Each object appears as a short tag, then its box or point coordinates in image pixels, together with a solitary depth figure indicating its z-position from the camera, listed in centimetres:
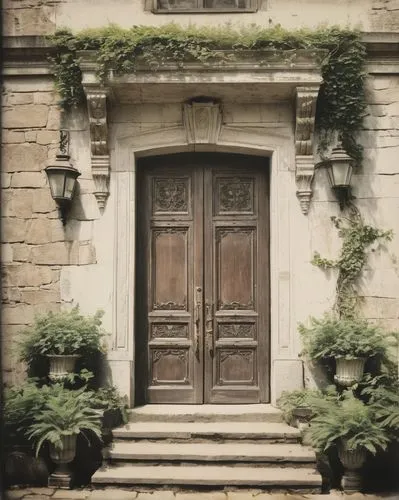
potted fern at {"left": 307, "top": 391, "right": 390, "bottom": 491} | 427
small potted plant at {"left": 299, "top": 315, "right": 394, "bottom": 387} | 489
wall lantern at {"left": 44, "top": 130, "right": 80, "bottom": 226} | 540
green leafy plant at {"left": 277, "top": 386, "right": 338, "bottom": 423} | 474
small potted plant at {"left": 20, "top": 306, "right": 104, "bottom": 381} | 499
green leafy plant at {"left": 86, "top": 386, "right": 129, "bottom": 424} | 496
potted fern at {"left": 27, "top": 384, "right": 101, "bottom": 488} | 436
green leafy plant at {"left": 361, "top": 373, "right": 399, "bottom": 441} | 440
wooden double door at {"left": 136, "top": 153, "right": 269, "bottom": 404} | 576
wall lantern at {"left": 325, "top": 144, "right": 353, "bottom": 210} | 535
